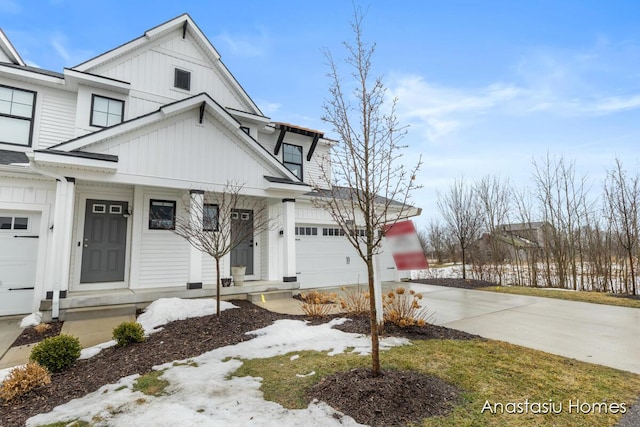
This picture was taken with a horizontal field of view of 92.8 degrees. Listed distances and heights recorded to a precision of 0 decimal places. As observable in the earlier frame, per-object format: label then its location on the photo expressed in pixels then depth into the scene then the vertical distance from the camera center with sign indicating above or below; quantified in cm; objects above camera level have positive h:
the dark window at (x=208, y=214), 687 +111
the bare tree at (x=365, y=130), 351 +145
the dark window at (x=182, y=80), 991 +565
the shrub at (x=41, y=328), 561 -134
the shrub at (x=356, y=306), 627 -114
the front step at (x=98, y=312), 642 -124
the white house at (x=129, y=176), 695 +190
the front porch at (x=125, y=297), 643 -104
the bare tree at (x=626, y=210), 1017 +129
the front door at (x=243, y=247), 956 +18
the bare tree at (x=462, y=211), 1329 +175
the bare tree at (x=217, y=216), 627 +113
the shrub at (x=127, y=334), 480 -125
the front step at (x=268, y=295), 820 -119
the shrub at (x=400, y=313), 529 -112
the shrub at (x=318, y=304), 629 -115
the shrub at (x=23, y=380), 321 -138
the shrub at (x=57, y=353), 388 -126
